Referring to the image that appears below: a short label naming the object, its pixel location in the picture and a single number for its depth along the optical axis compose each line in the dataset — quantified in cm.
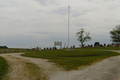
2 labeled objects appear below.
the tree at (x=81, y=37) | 6610
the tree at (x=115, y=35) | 5776
